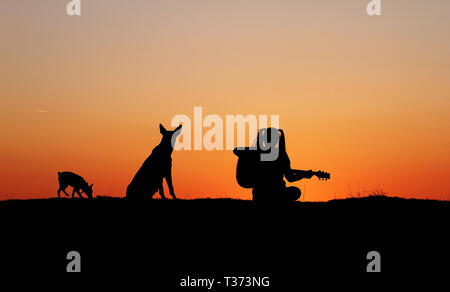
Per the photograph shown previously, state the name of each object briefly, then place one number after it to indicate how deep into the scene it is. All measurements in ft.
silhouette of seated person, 37.17
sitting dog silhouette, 45.78
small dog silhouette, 67.38
